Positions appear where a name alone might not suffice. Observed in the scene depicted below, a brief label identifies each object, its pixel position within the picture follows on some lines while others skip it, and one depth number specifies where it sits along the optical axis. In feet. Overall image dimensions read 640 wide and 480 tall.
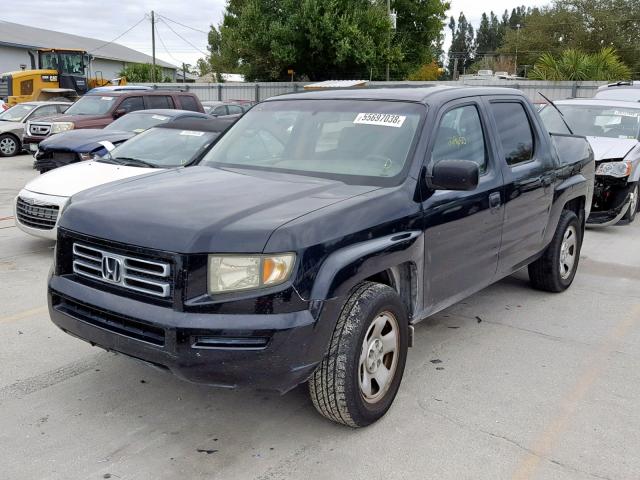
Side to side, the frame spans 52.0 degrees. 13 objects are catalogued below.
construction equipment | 84.36
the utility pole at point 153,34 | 193.19
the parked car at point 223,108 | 61.57
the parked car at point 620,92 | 46.03
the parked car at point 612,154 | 28.78
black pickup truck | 9.96
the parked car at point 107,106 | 48.39
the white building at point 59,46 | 185.16
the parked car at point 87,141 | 30.04
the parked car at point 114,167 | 22.75
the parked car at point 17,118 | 57.26
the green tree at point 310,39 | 116.47
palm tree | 87.10
